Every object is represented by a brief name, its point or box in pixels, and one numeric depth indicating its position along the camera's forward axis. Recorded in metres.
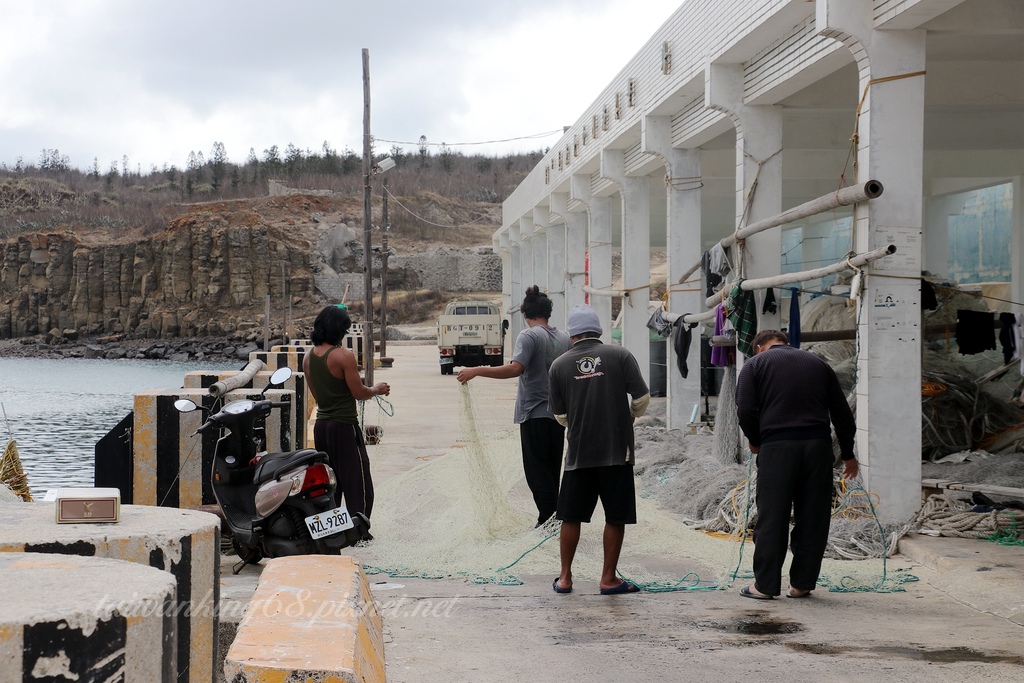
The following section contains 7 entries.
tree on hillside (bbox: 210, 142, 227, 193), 140.12
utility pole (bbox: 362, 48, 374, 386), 23.25
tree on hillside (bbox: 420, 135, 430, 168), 143.95
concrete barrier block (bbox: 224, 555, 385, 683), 3.30
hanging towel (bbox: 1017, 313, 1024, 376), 12.20
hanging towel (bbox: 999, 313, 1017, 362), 12.27
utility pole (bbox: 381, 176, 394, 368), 38.11
